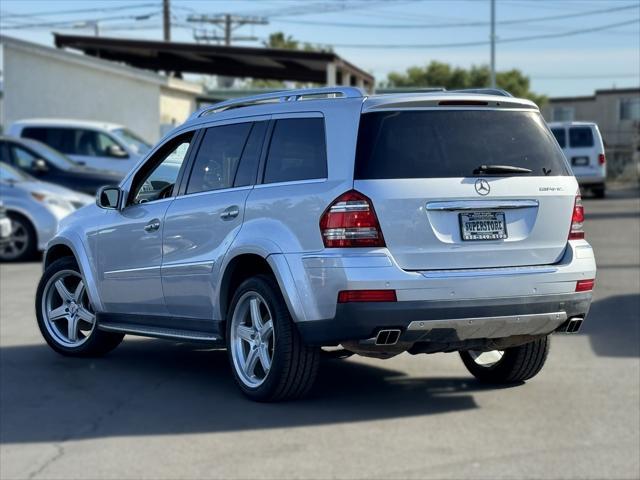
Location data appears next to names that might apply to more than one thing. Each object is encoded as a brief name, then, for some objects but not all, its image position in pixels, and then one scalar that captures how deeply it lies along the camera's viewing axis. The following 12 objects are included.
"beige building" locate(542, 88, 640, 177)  63.00
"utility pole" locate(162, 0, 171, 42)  56.14
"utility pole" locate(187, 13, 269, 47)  72.06
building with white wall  34.78
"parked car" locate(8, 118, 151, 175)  24.39
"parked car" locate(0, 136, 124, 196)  20.09
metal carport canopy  36.03
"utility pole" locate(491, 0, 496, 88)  49.00
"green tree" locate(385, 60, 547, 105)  88.94
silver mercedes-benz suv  6.73
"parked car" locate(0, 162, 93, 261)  16.98
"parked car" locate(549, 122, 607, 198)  31.86
